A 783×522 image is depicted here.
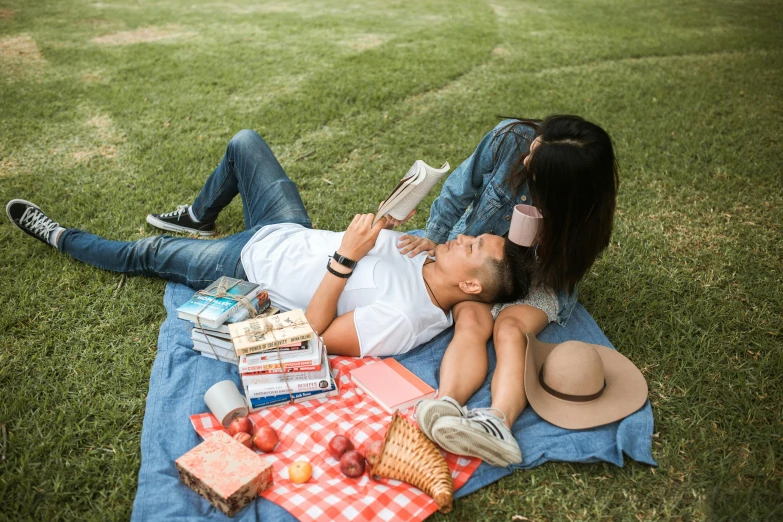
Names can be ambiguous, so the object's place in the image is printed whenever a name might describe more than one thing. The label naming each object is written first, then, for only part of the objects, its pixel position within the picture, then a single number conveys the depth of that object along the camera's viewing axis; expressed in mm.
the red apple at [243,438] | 2670
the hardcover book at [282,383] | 2953
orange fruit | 2551
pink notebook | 3041
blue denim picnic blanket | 2461
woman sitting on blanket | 2693
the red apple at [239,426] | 2760
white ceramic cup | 2836
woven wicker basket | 2512
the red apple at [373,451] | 2629
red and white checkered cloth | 2443
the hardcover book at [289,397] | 2979
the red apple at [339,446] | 2674
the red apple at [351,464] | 2596
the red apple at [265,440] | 2695
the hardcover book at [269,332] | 2865
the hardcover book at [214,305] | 3105
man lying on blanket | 3199
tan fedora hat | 2936
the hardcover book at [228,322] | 3125
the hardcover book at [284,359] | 2896
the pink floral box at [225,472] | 2377
